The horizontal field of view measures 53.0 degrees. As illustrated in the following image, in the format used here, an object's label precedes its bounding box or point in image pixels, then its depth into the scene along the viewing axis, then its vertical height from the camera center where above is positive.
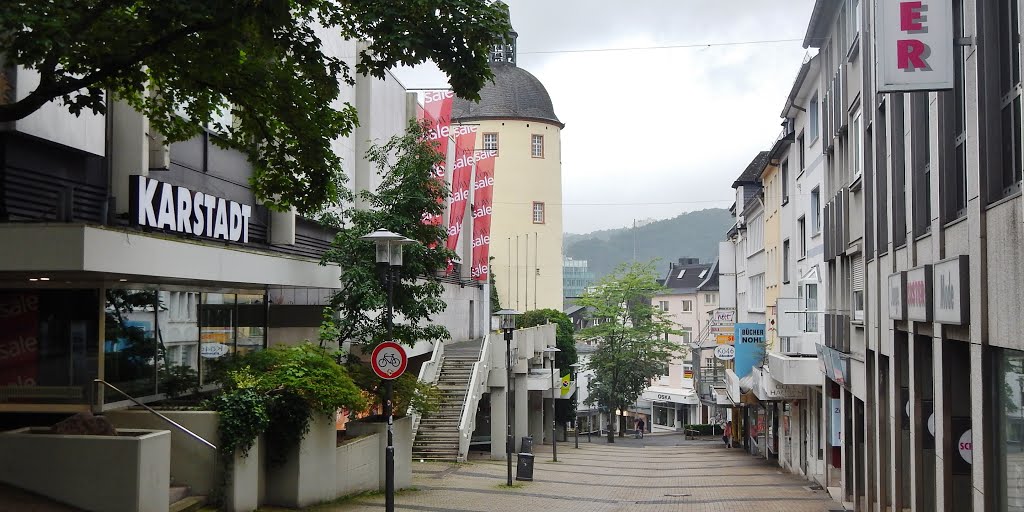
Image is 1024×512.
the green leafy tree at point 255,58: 9.52 +2.61
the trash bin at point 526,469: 26.97 -4.26
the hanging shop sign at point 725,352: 44.98 -2.00
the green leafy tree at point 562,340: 57.47 -1.91
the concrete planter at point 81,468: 12.93 -2.03
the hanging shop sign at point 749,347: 39.03 -1.53
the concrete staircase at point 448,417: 29.88 -3.35
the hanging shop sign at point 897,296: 15.55 +0.17
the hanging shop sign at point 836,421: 26.61 -2.97
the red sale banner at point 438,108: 34.06 +6.66
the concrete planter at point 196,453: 15.29 -2.18
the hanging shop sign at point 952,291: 11.34 +0.18
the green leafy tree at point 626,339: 62.53 -1.96
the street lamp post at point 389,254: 16.83 +0.88
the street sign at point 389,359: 16.58 -0.84
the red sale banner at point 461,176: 37.28 +4.90
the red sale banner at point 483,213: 41.12 +3.95
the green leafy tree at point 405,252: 21.91 +1.20
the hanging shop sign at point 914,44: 11.16 +2.87
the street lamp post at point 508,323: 27.79 -0.42
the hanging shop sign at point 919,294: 13.44 +0.17
